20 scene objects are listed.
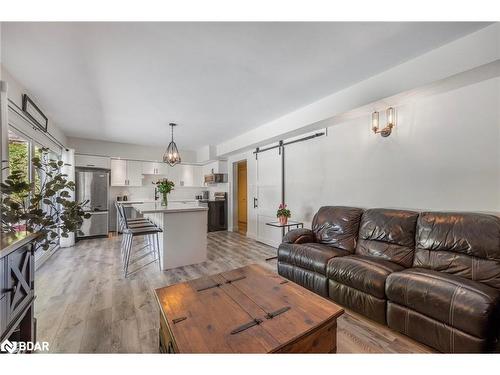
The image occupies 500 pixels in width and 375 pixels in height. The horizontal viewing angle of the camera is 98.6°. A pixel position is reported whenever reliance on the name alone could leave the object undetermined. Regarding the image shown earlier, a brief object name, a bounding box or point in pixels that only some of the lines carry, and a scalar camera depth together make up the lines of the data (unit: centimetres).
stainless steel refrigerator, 521
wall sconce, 270
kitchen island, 333
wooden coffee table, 108
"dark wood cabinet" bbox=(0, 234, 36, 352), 113
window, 271
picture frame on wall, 274
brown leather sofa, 146
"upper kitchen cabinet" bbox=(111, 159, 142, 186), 601
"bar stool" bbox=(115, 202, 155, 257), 333
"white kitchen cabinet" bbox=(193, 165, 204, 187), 736
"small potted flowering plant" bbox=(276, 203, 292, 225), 389
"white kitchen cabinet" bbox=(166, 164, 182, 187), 689
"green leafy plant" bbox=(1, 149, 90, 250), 140
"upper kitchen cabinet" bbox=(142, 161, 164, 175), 645
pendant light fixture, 438
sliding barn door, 461
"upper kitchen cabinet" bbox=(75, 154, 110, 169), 536
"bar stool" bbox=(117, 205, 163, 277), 313
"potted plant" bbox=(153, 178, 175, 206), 378
